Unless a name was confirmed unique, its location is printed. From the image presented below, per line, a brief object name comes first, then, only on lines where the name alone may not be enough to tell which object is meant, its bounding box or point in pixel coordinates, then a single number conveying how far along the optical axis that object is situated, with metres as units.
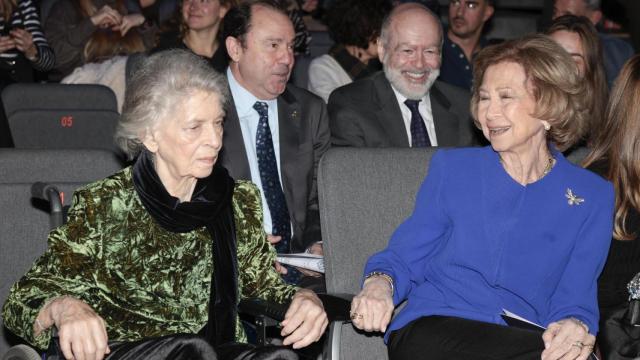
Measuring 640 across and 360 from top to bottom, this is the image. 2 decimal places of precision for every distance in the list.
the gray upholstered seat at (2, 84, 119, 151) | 4.91
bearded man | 4.07
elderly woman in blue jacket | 2.94
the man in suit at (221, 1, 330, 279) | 3.79
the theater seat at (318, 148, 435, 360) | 3.15
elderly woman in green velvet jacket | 2.64
